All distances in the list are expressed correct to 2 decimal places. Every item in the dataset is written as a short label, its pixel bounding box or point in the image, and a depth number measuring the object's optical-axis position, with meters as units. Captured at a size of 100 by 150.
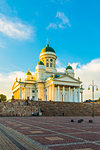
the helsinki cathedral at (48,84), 67.94
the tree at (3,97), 89.56
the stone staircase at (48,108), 39.12
